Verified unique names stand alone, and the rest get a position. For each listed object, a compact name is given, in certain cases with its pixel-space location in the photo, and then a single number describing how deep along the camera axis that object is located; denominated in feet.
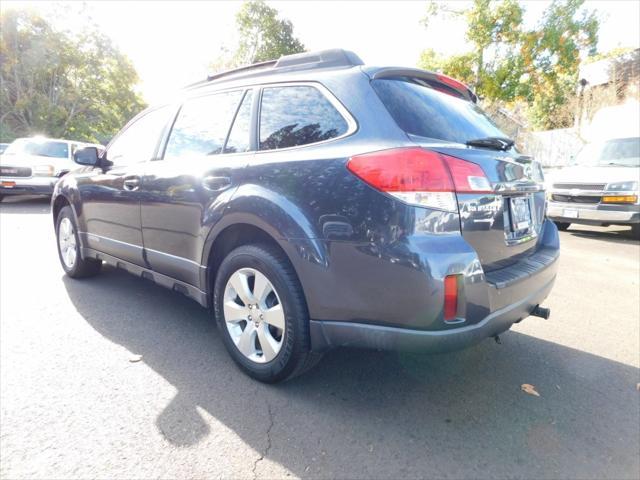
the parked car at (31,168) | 32.07
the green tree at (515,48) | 56.49
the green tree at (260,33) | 95.45
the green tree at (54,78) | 73.82
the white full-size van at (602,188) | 23.40
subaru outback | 6.01
